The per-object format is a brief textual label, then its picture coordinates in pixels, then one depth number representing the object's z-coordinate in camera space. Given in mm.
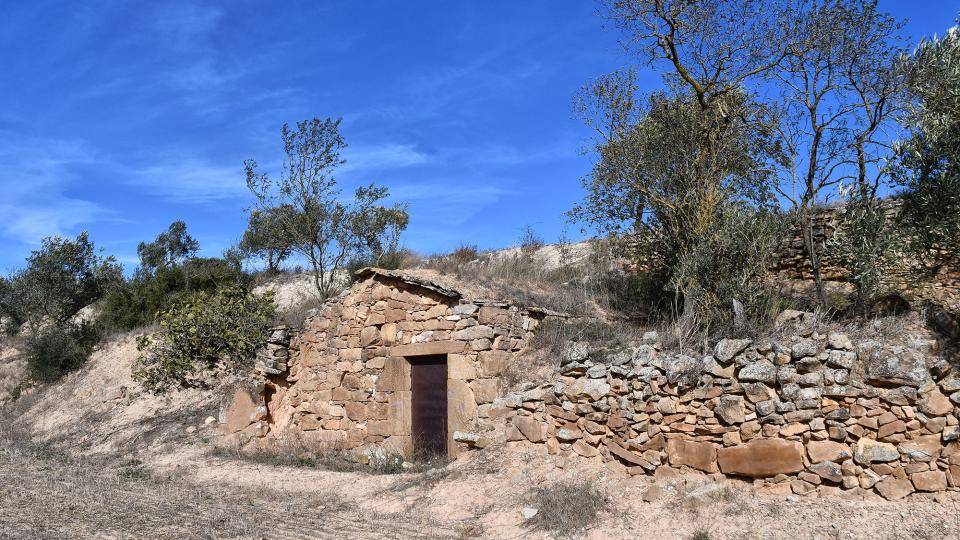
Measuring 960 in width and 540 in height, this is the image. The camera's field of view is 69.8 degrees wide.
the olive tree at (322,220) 17672
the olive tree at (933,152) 8055
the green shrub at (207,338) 15125
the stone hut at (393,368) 10742
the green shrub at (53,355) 18875
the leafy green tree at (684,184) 10180
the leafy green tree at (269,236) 17953
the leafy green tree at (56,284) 23156
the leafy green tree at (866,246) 8672
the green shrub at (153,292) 20672
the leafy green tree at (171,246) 32562
